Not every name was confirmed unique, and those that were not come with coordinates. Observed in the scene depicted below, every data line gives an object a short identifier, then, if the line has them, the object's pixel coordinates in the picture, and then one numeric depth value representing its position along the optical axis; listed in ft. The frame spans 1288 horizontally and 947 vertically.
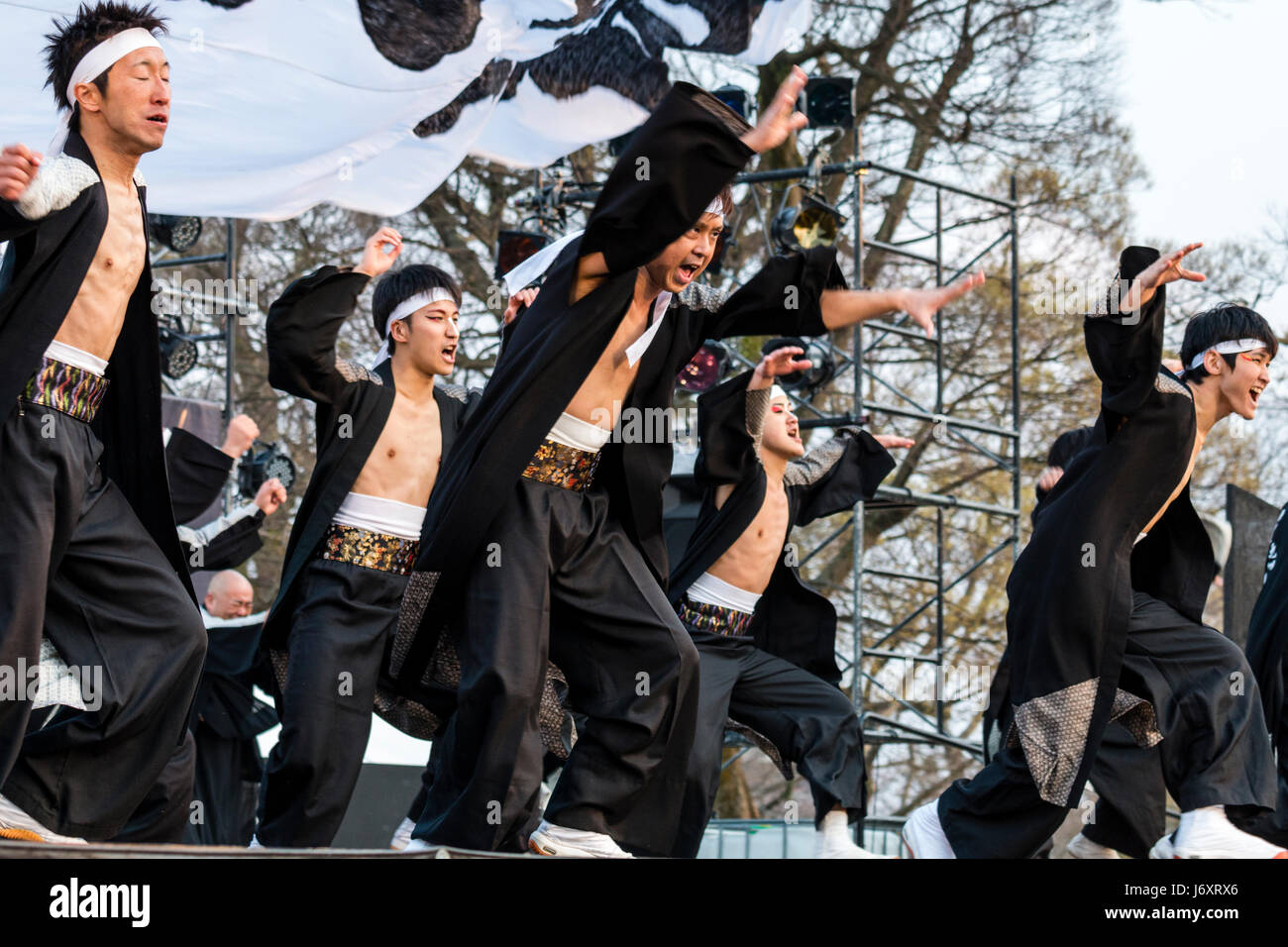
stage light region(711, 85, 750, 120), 32.04
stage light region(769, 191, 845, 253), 33.58
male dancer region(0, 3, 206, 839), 12.76
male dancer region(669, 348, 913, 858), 20.61
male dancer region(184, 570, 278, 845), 25.63
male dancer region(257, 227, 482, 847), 17.33
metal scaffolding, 32.71
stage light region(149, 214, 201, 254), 33.96
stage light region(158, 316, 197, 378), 34.71
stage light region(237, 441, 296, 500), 31.96
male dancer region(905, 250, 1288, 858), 16.94
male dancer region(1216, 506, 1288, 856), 20.54
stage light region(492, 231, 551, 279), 31.96
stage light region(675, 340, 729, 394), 33.99
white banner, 25.66
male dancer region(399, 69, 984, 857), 13.55
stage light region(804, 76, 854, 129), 34.09
